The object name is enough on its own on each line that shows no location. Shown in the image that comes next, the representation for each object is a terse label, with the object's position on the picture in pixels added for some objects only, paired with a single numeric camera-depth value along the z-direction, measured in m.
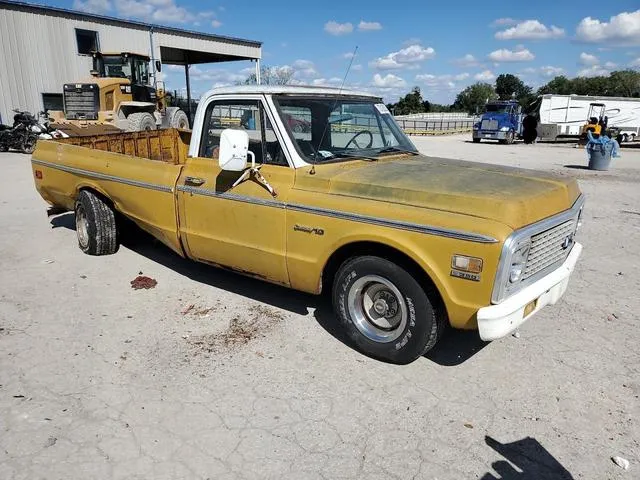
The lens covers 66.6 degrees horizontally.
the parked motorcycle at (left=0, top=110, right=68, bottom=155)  16.78
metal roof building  20.86
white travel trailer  29.77
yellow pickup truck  3.14
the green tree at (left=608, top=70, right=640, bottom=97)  84.44
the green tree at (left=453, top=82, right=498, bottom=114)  111.50
